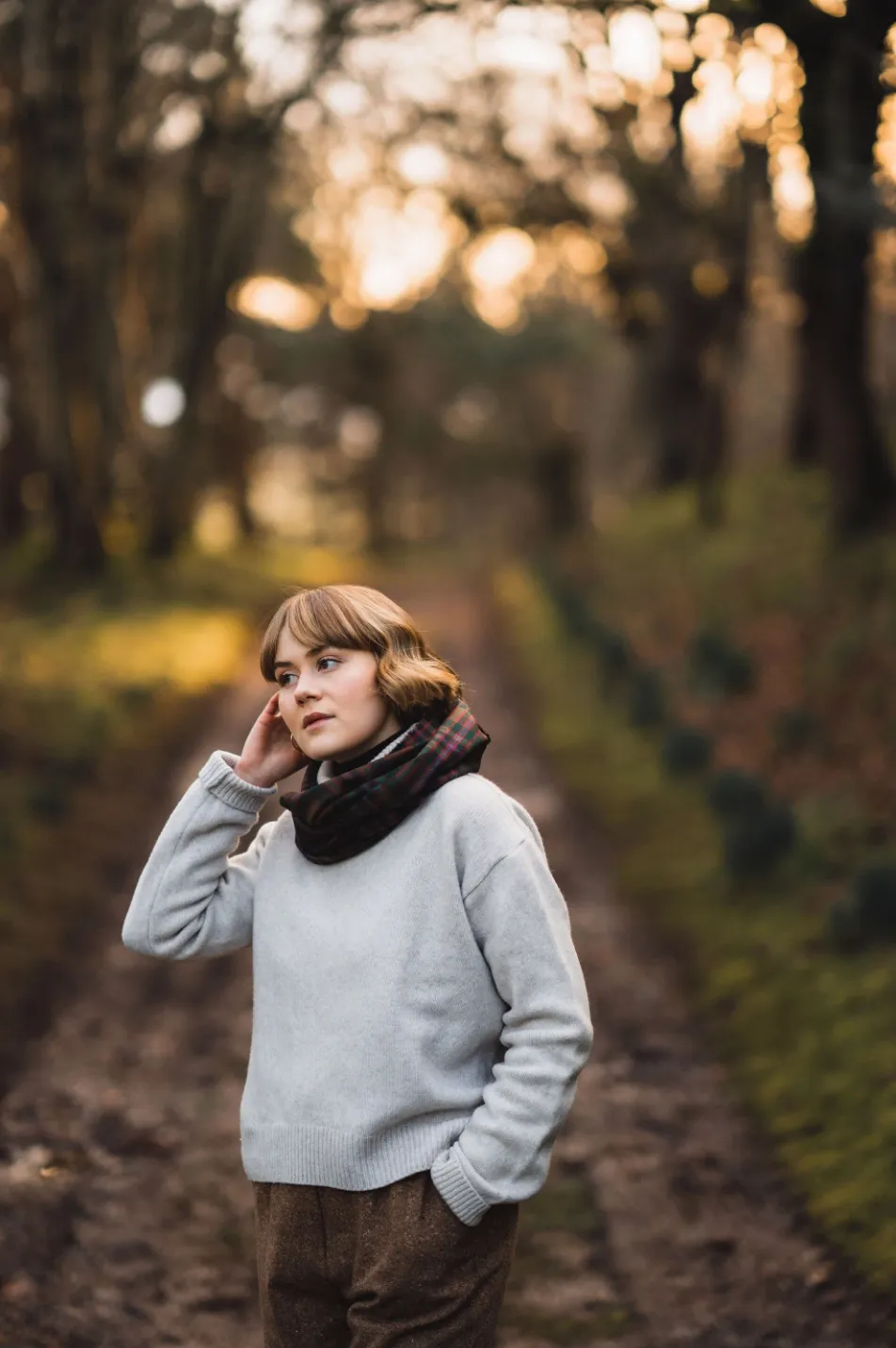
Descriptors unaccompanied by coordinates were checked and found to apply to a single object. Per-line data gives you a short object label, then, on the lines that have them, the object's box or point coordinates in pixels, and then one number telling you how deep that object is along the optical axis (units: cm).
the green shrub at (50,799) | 833
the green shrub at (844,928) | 584
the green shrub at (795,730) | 894
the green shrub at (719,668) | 1076
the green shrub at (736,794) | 737
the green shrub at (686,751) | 911
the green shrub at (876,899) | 572
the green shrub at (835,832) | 693
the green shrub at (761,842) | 699
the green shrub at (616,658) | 1218
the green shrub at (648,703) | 1053
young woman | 224
